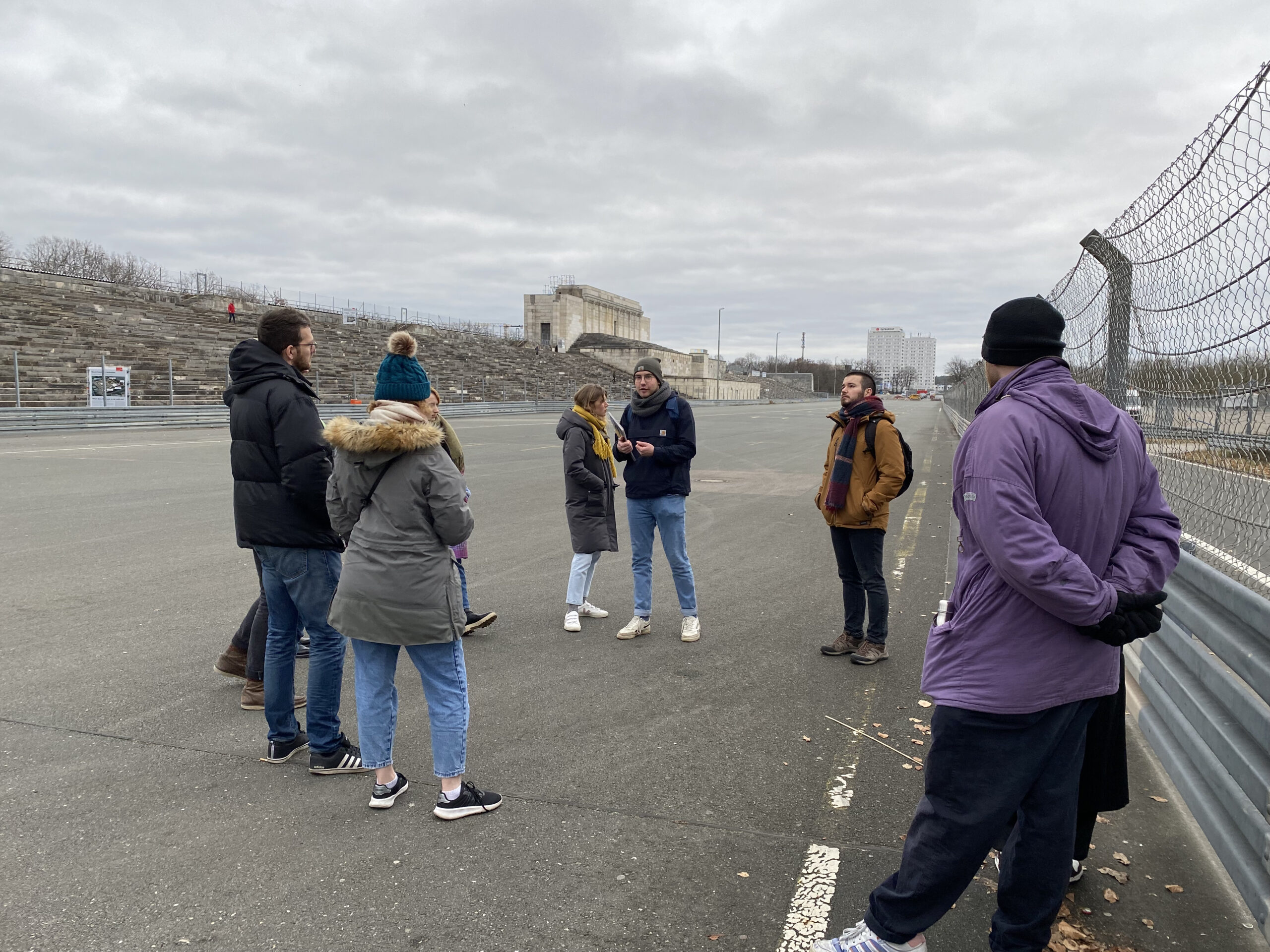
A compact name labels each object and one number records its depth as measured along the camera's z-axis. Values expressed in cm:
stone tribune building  8356
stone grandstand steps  3266
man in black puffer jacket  386
